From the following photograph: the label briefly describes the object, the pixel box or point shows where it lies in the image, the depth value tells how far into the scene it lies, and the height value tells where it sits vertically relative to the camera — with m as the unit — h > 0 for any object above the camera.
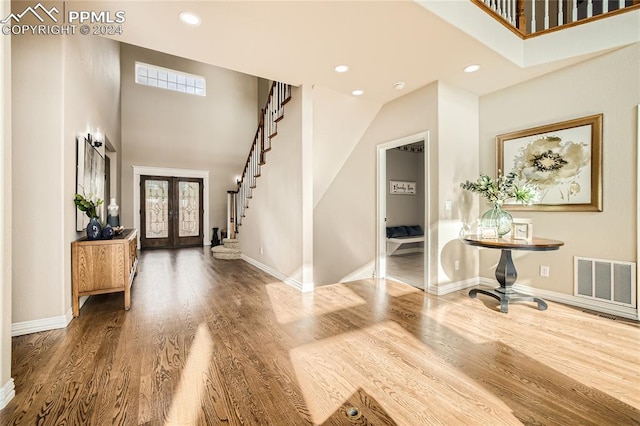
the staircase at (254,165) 4.57 +0.90
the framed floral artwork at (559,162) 3.06 +0.58
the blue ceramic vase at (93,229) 2.98 -0.19
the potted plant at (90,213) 2.87 -0.01
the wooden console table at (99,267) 2.80 -0.57
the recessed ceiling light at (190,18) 2.34 +1.62
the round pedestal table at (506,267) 2.86 -0.64
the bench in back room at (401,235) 6.82 -0.63
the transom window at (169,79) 7.76 +3.76
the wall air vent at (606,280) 2.85 -0.74
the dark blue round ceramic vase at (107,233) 3.12 -0.23
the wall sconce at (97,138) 3.75 +0.99
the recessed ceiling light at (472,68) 3.21 +1.63
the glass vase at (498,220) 3.24 -0.11
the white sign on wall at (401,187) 7.44 +0.63
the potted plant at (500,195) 3.20 +0.18
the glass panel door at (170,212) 7.78 -0.01
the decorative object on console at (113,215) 3.75 -0.04
